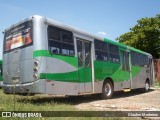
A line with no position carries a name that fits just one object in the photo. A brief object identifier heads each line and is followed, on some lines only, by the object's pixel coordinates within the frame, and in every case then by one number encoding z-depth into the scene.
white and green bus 5.31
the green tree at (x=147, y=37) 22.24
